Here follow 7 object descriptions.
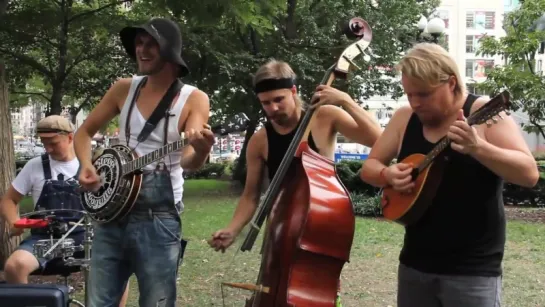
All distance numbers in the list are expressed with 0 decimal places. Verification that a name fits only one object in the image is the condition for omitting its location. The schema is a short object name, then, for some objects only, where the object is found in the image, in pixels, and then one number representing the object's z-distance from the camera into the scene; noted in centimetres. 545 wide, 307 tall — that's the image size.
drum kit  384
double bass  249
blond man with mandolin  213
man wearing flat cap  427
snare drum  401
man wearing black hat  280
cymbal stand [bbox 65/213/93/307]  380
